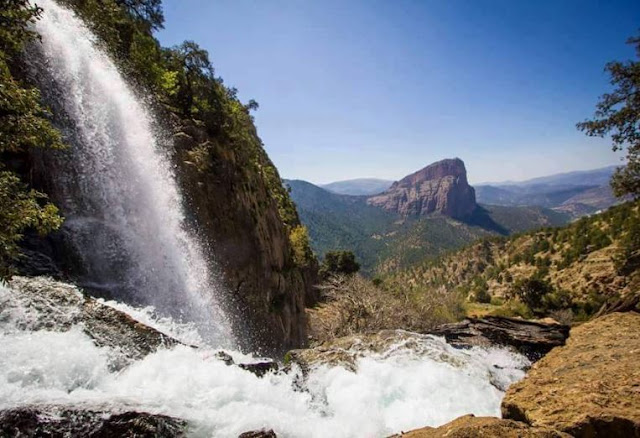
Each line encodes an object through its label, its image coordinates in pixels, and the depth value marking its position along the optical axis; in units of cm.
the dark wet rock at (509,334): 1560
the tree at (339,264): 7944
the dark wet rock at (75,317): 915
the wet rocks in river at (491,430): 574
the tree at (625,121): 1634
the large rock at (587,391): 614
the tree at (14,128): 720
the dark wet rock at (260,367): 1014
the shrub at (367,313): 3412
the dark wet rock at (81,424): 572
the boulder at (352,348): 1285
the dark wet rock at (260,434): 672
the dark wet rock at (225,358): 997
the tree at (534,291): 6406
